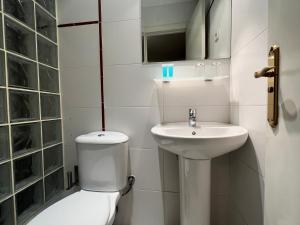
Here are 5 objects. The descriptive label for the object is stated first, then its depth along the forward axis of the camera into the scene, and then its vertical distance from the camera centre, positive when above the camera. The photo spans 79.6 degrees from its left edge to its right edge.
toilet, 1.14 -0.40
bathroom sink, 0.80 -0.17
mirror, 1.23 +0.52
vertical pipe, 1.33 +0.30
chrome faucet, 1.13 -0.09
